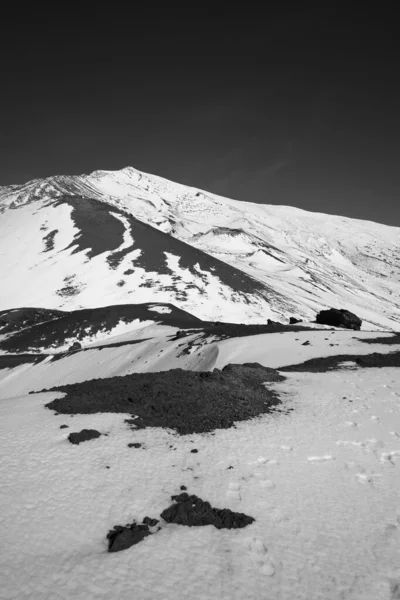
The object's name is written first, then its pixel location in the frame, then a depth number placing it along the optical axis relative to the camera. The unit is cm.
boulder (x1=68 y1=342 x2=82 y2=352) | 5604
